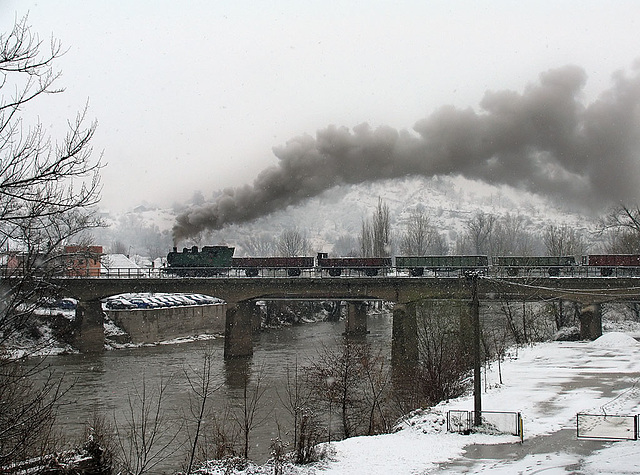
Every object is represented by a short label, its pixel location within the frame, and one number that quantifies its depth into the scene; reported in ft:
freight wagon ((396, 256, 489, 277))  202.64
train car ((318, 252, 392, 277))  202.18
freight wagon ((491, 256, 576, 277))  197.67
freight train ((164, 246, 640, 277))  193.57
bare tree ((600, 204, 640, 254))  221.87
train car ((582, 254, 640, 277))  188.34
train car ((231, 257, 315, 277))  208.37
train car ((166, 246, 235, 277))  218.28
